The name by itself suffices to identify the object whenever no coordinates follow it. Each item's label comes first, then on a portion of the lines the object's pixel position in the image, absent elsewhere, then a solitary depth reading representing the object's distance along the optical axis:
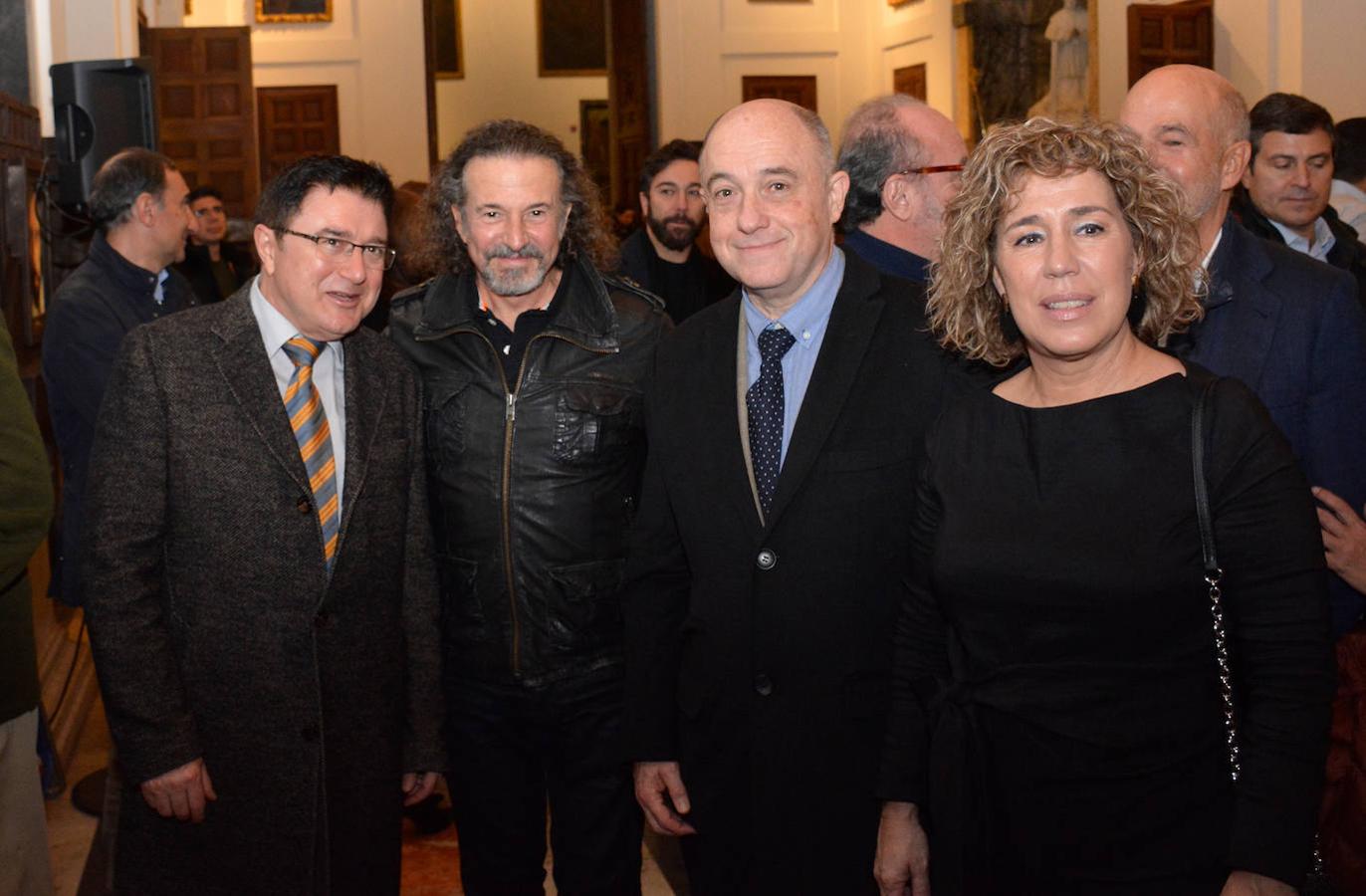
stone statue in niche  12.27
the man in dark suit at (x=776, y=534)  2.56
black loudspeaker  6.20
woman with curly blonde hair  2.09
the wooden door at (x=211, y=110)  11.50
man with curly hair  3.04
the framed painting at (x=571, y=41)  20.67
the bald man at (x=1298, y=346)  2.81
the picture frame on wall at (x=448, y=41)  20.64
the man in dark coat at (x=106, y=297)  4.45
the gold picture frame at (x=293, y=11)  15.45
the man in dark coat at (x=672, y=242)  6.55
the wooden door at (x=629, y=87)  15.34
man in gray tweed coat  2.70
